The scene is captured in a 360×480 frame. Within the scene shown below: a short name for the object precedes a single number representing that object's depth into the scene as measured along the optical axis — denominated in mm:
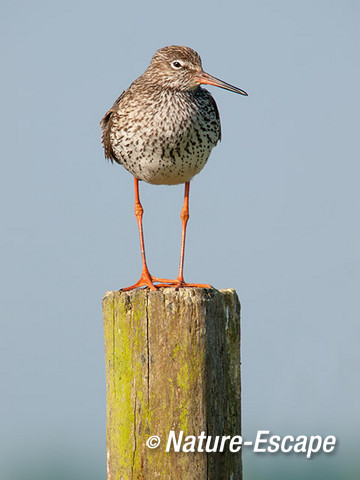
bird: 16375
